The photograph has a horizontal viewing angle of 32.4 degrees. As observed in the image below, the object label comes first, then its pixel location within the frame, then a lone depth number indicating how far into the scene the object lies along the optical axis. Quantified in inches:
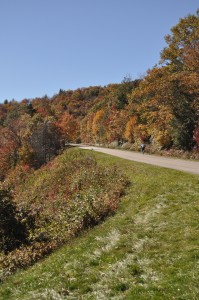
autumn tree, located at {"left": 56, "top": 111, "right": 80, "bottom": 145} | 2516.0
